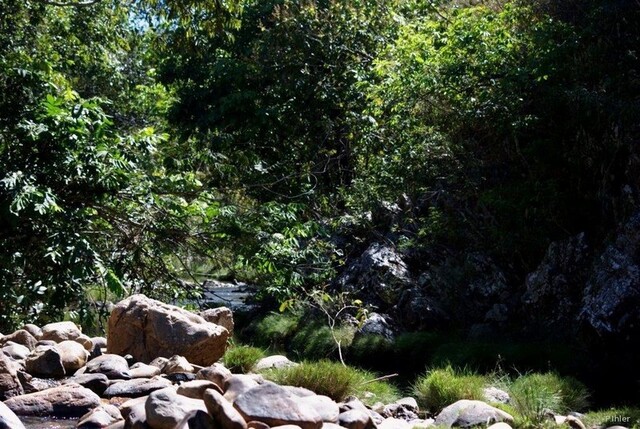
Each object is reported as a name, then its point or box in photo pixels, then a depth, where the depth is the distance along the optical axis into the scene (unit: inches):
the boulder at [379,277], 609.0
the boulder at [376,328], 562.6
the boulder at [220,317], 433.1
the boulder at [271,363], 413.7
